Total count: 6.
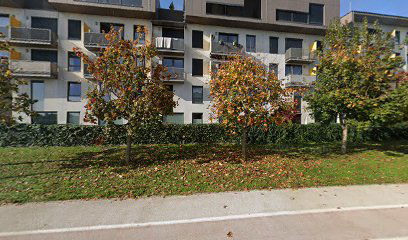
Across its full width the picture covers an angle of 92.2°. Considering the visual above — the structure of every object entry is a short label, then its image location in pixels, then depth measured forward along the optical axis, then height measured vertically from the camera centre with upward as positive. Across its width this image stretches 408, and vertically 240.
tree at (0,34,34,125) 6.24 +0.77
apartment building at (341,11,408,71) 21.83 +11.69
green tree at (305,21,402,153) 8.50 +2.07
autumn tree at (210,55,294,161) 7.17 +0.97
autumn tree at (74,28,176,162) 6.76 +1.20
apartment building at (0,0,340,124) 16.38 +7.88
